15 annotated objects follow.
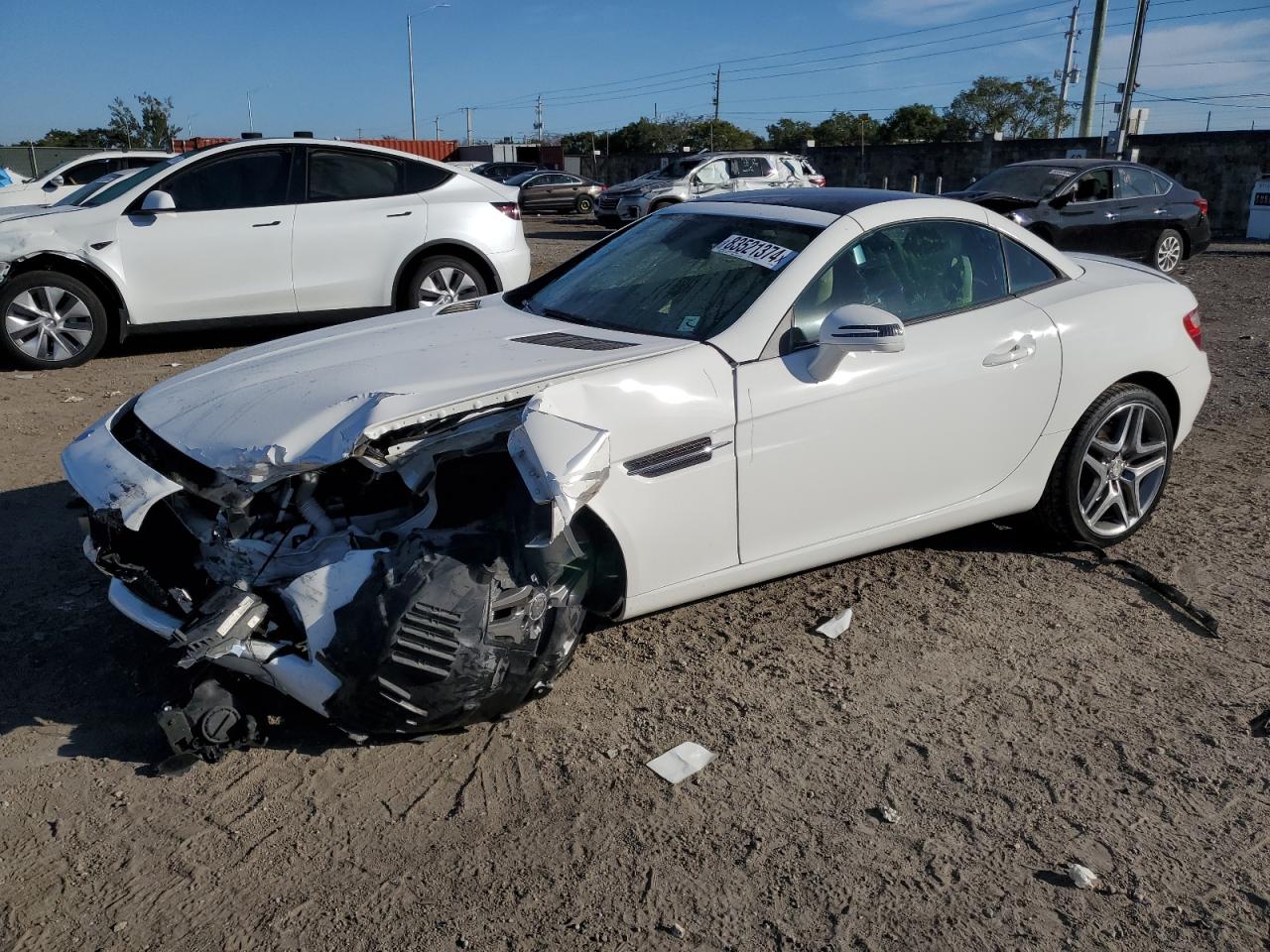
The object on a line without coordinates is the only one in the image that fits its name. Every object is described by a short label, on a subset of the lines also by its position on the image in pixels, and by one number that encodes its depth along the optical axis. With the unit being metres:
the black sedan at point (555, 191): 29.58
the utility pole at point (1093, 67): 34.41
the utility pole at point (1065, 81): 60.09
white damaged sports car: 2.95
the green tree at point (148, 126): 40.00
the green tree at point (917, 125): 60.66
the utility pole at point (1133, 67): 25.70
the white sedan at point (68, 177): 12.61
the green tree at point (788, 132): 65.50
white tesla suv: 7.61
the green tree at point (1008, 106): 60.06
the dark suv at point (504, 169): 31.80
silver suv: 21.14
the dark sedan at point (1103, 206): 13.51
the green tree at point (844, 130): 65.31
